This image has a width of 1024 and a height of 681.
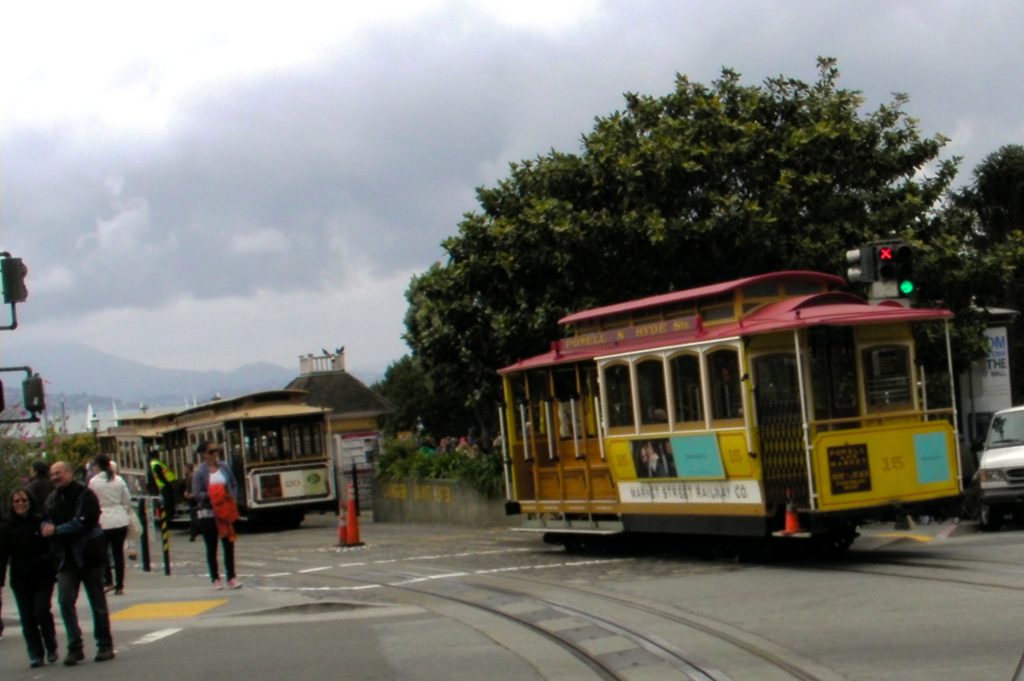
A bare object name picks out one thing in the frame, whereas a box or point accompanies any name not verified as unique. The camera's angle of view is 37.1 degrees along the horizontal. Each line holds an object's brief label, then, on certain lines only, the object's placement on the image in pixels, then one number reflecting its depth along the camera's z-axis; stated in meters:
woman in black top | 12.48
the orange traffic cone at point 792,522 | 16.25
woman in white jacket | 17.41
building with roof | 79.88
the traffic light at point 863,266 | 17.97
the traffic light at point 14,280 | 18.00
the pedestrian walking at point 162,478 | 23.11
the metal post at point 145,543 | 21.75
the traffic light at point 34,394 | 18.47
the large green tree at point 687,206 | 25.66
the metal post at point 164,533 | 20.19
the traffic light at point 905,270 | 18.00
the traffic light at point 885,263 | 17.95
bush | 29.97
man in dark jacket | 12.30
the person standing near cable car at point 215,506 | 17.45
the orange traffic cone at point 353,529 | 25.25
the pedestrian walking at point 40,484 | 13.69
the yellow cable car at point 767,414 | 16.38
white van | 21.02
